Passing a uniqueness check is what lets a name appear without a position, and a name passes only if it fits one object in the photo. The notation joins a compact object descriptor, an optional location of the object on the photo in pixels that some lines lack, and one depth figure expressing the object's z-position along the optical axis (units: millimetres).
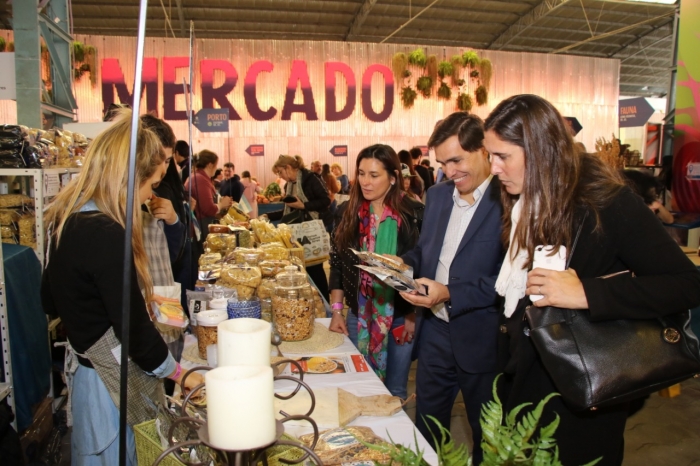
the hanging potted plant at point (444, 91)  12578
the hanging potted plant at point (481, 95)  12727
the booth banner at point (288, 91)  11445
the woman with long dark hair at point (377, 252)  2531
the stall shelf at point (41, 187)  2883
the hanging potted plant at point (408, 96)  12477
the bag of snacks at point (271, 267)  2428
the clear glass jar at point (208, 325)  1824
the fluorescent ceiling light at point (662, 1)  13161
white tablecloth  1423
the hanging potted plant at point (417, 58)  12344
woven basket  1146
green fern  766
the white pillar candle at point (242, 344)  1024
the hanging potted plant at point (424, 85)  12531
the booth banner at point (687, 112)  5301
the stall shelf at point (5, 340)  2533
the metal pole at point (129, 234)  799
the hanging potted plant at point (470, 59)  12633
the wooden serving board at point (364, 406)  1498
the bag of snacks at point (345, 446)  1244
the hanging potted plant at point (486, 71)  12773
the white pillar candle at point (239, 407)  745
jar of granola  2080
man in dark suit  2062
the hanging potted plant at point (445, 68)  12477
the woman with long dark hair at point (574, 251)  1294
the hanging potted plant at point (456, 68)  12594
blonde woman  1421
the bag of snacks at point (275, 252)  2844
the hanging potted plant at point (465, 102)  12547
